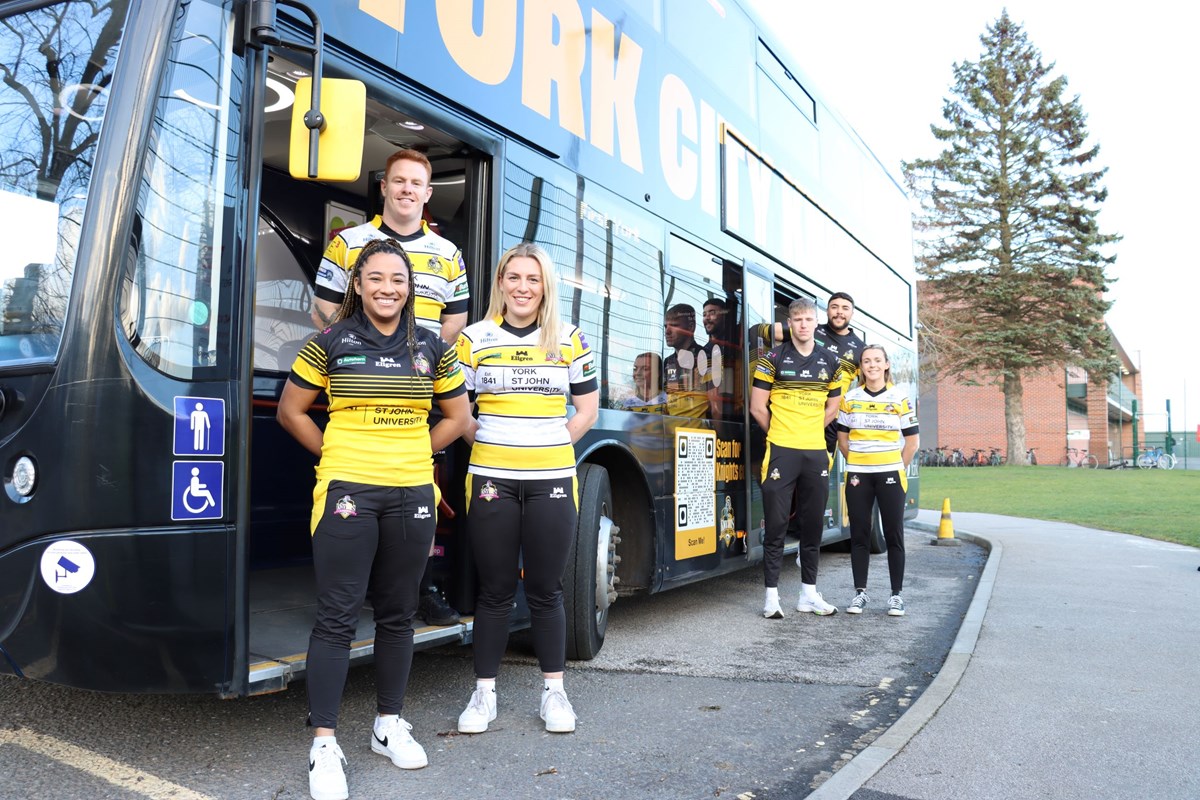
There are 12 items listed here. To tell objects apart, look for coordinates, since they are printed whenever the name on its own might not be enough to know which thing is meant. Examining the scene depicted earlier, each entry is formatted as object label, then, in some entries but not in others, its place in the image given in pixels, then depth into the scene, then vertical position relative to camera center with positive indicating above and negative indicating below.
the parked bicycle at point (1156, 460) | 45.81 +0.30
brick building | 49.19 +2.33
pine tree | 38.12 +8.43
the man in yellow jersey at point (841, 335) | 7.51 +0.92
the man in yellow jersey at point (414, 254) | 3.97 +0.79
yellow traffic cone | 13.31 -0.87
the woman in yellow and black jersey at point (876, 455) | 7.21 +0.05
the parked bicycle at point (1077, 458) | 46.75 +0.35
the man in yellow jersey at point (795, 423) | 6.91 +0.26
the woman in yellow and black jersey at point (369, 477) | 3.40 -0.07
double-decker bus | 3.19 +0.78
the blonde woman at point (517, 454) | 4.04 +0.01
